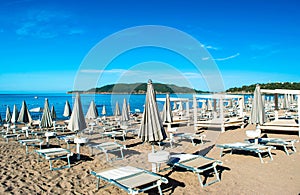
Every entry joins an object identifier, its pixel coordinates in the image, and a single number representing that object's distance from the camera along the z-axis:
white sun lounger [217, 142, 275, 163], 6.01
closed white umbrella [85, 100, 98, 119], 12.90
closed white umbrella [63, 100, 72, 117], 13.34
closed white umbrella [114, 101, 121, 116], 15.45
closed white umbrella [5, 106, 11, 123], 13.12
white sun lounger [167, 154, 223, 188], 4.56
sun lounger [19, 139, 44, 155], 7.63
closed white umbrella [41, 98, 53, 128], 9.40
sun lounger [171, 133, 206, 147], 8.47
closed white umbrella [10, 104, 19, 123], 12.32
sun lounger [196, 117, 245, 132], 11.22
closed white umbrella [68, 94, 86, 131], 7.29
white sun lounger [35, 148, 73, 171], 5.89
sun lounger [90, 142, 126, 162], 6.55
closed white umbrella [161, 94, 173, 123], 10.52
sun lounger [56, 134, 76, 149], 8.21
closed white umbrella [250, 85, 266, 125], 8.52
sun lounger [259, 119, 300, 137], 9.36
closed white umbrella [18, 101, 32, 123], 10.74
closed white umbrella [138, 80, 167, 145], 5.11
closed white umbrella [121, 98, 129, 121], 12.73
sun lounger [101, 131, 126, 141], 9.35
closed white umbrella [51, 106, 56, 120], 12.82
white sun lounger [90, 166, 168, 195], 3.70
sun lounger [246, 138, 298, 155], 6.78
